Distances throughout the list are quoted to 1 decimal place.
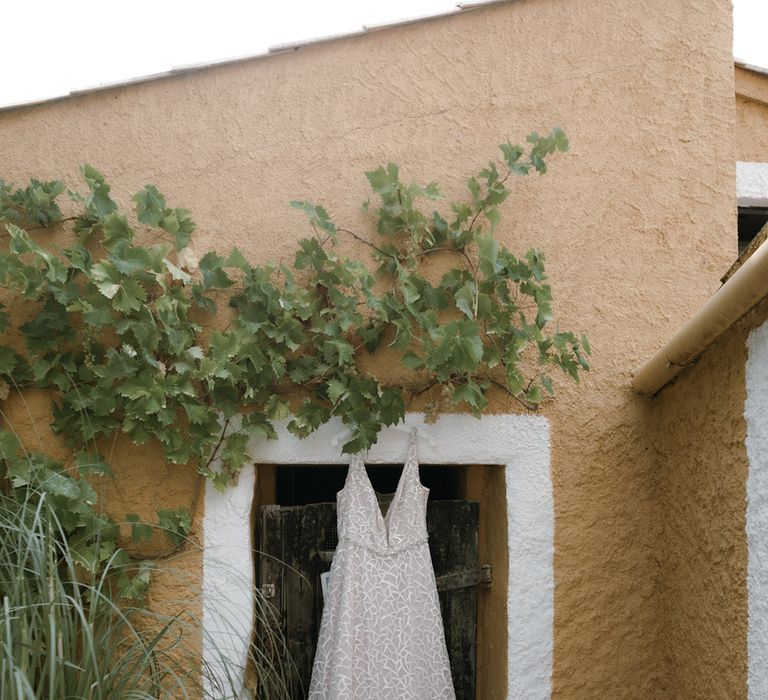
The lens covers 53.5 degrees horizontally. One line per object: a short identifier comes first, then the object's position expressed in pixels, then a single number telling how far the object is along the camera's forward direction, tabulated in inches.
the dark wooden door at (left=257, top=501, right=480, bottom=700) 114.3
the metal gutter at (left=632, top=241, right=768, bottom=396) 82.3
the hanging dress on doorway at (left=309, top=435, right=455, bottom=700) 106.1
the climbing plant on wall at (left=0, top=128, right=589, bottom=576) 99.7
